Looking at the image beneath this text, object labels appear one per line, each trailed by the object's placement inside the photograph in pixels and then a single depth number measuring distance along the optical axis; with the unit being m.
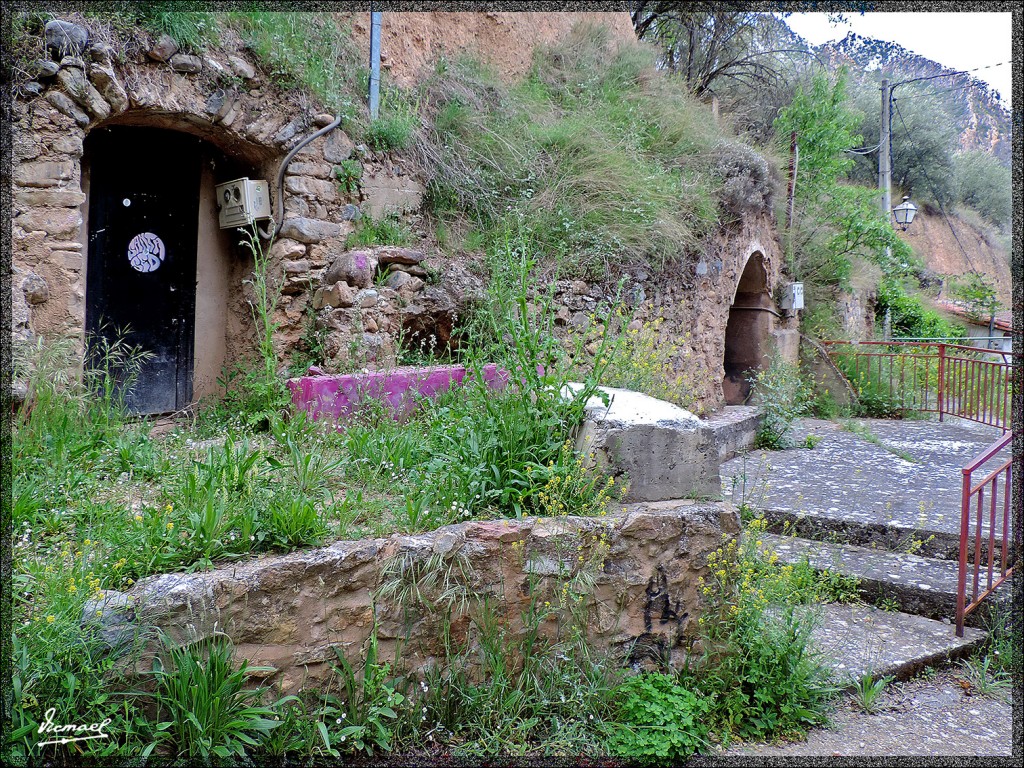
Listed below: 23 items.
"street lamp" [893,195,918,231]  14.88
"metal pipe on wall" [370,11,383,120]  6.51
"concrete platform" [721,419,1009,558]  4.79
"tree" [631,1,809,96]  13.00
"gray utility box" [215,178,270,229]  5.60
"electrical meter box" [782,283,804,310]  10.80
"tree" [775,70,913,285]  11.30
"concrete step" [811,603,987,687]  3.46
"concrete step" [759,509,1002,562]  4.54
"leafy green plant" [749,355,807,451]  7.88
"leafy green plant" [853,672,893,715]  3.23
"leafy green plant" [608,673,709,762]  2.71
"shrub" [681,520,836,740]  3.03
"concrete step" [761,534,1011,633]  4.02
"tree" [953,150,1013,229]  28.11
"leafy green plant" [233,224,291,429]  4.55
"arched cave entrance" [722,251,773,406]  10.41
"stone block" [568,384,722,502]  3.26
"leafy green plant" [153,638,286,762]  2.28
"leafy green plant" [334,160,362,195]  5.98
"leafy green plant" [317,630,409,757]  2.55
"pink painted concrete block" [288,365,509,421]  4.39
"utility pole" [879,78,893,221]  17.67
